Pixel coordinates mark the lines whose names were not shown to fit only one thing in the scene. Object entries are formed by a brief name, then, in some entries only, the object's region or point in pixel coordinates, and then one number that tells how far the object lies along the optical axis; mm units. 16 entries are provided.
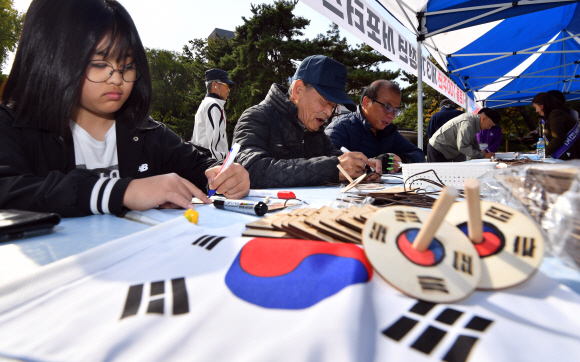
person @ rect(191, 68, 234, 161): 3734
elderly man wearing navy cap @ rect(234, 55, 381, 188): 1318
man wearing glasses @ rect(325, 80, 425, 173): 2561
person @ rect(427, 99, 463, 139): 4586
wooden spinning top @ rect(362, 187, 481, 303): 298
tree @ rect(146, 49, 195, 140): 18469
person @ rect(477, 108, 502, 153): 4965
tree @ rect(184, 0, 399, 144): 13539
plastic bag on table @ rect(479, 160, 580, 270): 355
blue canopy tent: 3094
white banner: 2186
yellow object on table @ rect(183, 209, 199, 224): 607
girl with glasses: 719
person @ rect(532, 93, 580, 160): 3600
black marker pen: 732
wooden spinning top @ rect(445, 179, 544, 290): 318
